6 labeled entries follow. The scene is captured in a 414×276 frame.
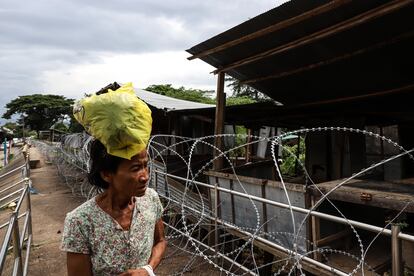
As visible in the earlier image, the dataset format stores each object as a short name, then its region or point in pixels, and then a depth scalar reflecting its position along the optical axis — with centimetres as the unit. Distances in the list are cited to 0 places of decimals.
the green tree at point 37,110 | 6128
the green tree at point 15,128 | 6182
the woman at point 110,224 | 161
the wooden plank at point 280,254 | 343
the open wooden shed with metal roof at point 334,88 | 392
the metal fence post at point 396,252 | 213
